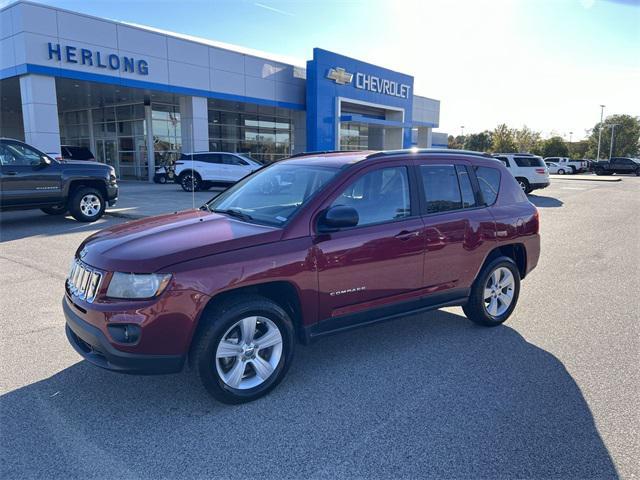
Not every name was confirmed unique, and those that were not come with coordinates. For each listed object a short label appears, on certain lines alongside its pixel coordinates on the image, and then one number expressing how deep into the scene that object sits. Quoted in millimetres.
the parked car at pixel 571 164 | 47750
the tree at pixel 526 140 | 70938
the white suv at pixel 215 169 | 20547
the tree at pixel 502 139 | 69562
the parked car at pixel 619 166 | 45406
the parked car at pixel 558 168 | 47512
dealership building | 18766
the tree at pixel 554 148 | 67250
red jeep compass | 3125
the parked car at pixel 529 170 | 21062
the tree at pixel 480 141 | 84869
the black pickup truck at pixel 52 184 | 10070
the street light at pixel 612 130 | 71381
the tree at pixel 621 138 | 73562
